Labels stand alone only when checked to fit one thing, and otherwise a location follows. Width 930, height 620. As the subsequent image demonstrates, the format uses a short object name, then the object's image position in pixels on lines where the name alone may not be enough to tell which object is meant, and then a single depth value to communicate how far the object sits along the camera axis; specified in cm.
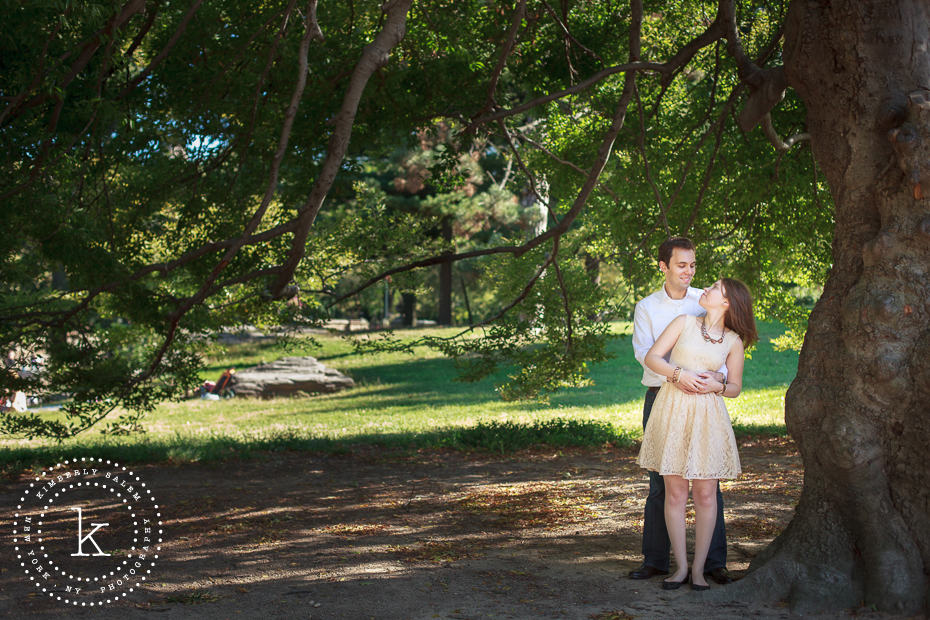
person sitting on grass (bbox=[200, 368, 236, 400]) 2324
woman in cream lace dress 479
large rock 2314
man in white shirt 505
